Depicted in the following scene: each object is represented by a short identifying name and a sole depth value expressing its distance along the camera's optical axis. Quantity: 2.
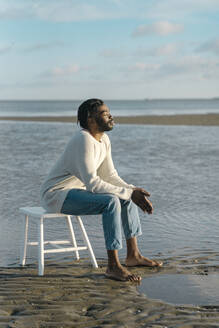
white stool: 4.95
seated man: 4.82
